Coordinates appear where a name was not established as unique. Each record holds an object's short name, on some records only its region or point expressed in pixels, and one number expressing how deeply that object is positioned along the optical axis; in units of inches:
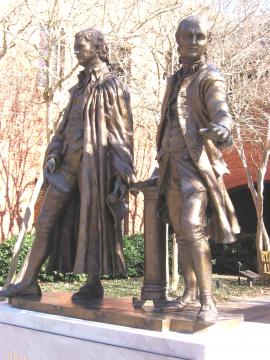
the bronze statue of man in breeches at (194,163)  153.9
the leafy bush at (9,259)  529.7
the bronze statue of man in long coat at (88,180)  181.3
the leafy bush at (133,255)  629.3
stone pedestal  133.5
